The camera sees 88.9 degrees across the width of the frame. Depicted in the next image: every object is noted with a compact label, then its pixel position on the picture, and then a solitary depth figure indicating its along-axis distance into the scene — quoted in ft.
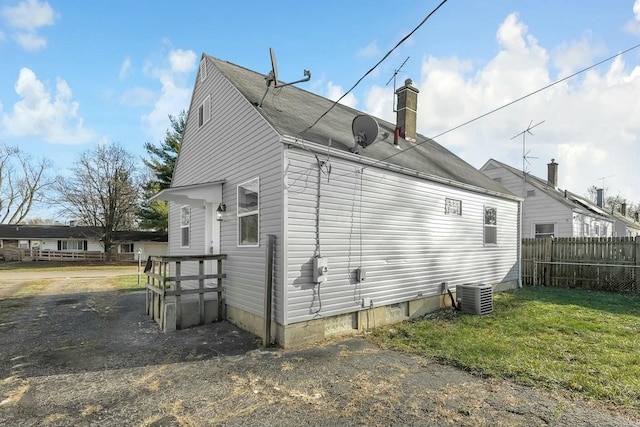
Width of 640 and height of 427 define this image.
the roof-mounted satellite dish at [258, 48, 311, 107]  21.70
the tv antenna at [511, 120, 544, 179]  45.64
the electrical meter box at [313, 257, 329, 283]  18.69
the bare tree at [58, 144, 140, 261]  91.86
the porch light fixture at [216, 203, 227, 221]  24.56
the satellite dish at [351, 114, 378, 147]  21.83
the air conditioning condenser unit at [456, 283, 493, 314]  25.39
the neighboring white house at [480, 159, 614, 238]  55.26
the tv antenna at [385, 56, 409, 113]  31.65
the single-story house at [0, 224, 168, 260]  110.22
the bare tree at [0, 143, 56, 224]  119.75
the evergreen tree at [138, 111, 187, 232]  88.84
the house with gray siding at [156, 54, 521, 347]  18.65
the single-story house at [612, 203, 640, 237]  83.56
